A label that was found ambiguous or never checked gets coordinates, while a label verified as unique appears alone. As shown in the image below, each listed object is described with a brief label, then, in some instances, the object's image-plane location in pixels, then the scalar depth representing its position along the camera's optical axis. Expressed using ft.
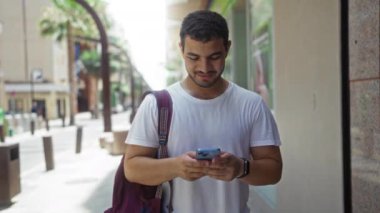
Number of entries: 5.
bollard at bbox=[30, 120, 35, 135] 103.56
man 6.97
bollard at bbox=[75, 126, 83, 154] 59.31
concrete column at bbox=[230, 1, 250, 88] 33.42
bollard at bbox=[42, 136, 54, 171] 45.11
